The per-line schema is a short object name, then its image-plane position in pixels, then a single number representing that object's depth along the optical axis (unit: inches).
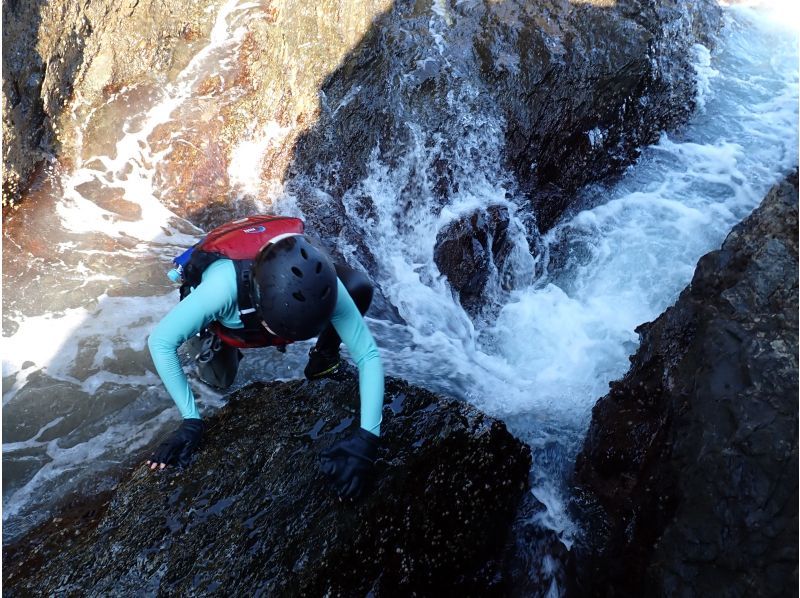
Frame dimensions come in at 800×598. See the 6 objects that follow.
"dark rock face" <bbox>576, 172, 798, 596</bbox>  112.3
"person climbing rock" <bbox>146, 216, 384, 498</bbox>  119.0
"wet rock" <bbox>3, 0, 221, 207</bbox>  246.7
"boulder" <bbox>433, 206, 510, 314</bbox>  249.9
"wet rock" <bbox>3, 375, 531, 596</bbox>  122.2
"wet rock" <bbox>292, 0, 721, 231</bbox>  260.5
